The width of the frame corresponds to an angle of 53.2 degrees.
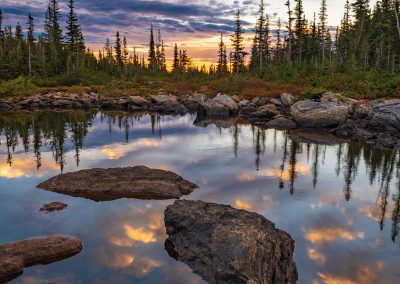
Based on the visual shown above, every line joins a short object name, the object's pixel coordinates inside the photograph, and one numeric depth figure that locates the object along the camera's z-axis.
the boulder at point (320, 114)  29.48
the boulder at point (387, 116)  27.08
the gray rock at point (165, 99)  44.69
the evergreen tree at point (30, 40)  62.97
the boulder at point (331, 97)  33.00
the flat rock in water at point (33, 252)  7.91
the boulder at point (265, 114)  34.41
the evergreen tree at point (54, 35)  67.38
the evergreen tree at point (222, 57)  92.06
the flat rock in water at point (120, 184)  13.11
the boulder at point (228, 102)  39.56
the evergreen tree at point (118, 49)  93.92
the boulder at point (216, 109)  39.19
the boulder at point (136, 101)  45.62
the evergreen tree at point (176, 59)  101.81
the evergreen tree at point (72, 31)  73.69
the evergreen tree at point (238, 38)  75.56
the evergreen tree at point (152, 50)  97.38
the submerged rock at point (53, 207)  11.61
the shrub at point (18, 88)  49.44
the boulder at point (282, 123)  30.64
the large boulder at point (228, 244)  7.31
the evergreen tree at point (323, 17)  78.65
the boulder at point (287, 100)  38.06
